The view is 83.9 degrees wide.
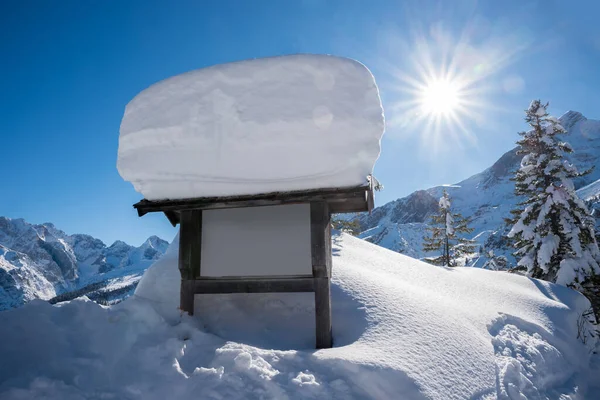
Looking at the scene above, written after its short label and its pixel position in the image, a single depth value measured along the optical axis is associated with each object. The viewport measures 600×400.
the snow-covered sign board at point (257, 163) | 5.05
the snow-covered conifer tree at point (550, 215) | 14.27
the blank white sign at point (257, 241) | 5.57
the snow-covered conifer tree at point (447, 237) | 27.20
